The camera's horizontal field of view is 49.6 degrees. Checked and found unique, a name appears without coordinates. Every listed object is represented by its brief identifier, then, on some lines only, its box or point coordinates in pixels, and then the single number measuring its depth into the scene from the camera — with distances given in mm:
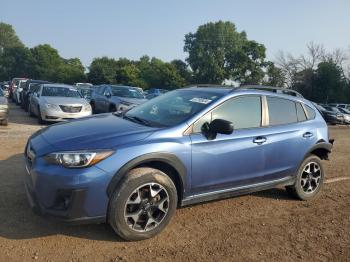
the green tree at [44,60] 72625
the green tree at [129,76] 53719
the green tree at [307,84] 52875
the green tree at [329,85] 51688
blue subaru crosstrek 3629
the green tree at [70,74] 61719
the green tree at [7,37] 105562
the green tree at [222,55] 63406
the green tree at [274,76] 61031
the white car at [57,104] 12469
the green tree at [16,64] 76188
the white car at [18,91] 20934
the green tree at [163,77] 56688
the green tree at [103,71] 55406
